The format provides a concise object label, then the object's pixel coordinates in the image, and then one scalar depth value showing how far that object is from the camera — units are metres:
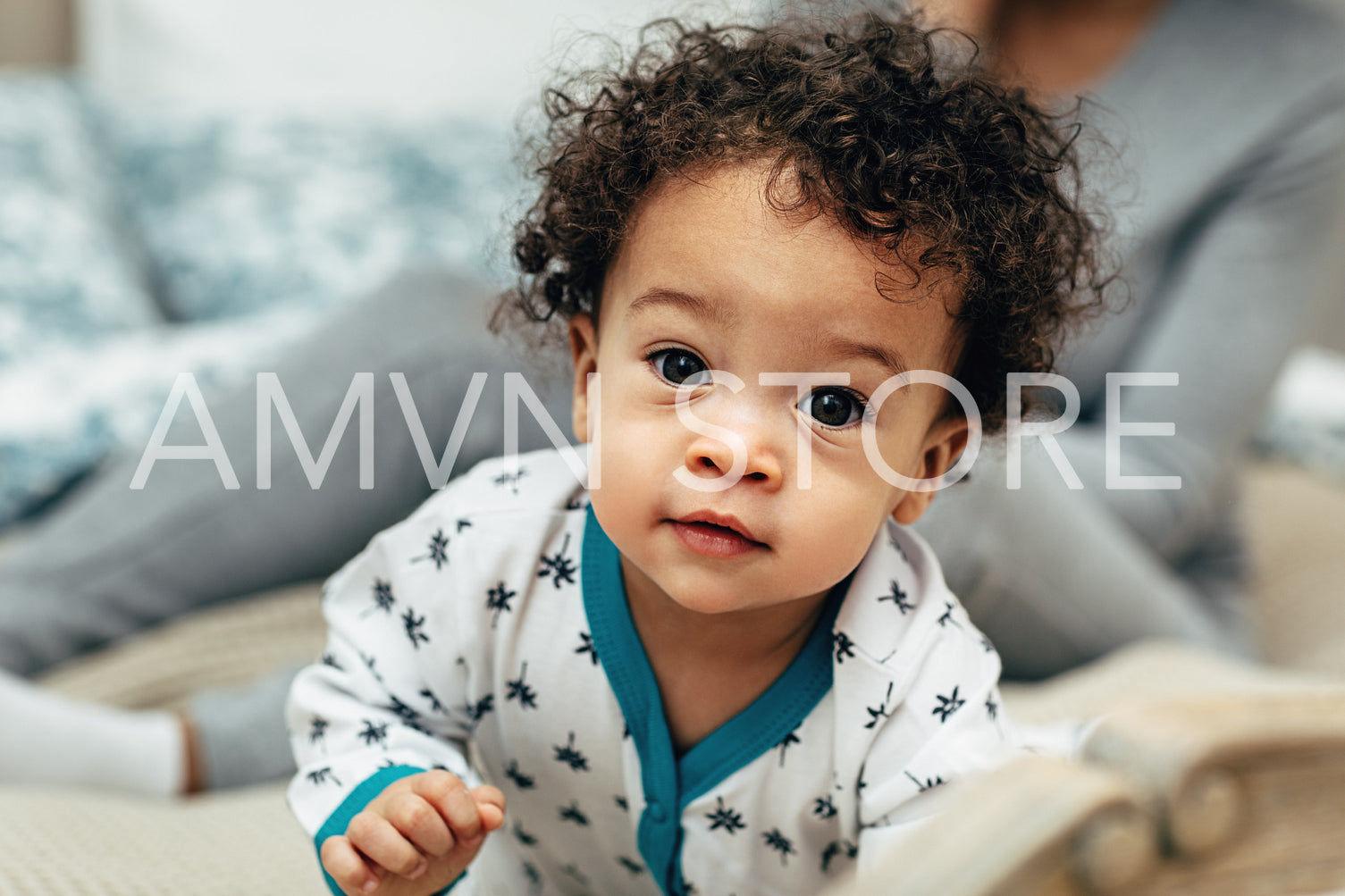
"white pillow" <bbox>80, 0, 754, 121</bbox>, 1.74
